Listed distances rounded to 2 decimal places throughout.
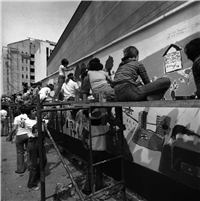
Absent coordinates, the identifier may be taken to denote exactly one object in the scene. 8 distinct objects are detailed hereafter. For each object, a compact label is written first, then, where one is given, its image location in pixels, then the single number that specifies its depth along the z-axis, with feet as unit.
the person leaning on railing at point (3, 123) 31.46
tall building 134.10
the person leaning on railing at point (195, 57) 5.43
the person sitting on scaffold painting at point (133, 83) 6.13
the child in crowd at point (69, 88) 18.63
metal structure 8.13
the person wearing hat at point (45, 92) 19.64
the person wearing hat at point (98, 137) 10.30
